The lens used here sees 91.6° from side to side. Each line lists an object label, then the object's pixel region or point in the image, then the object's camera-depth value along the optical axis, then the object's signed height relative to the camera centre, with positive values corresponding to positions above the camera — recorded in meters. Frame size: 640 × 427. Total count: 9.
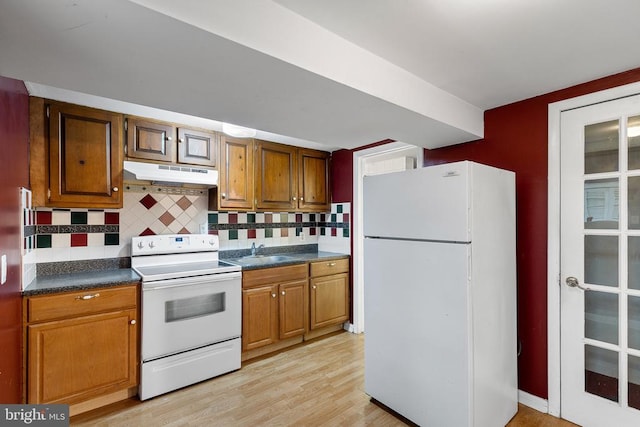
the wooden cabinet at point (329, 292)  3.27 -0.86
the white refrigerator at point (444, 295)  1.71 -0.50
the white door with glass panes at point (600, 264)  1.80 -0.31
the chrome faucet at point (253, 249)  3.41 -0.39
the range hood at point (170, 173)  2.38 +0.33
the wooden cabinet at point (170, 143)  2.50 +0.61
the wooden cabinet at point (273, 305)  2.80 -0.87
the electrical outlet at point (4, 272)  1.36 -0.26
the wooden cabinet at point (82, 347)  1.88 -0.86
